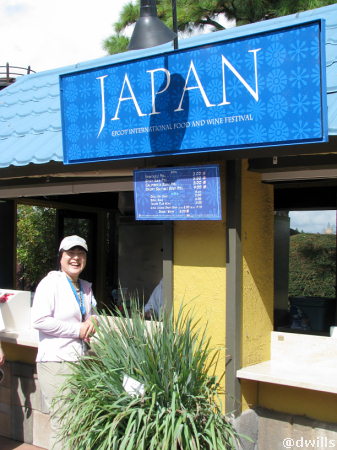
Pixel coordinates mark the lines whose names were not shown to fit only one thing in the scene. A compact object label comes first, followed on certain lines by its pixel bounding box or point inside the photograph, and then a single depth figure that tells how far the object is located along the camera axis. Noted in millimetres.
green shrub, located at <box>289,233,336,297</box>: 10078
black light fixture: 3965
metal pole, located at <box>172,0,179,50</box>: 3962
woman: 4027
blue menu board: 3959
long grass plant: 3182
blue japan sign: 3381
